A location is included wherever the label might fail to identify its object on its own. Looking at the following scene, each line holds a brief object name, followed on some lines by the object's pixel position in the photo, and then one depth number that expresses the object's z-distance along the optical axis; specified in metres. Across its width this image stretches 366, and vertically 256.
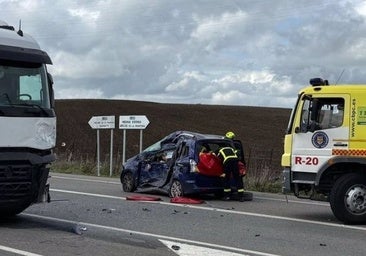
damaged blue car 14.75
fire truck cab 11.27
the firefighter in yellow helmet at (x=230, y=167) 14.84
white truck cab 9.66
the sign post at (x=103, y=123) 24.83
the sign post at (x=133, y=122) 23.41
